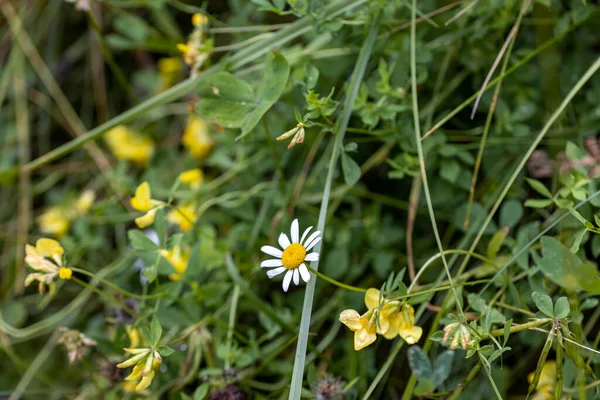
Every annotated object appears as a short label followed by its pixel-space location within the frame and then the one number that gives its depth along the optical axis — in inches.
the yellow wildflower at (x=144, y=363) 22.0
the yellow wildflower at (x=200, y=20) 25.8
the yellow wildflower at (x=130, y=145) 30.2
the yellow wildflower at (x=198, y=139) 28.9
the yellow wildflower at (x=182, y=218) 26.0
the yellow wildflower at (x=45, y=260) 23.4
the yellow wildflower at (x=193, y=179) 26.2
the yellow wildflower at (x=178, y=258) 24.8
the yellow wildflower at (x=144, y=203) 24.1
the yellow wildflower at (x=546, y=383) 23.6
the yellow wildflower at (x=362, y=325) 21.9
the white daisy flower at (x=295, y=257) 22.0
